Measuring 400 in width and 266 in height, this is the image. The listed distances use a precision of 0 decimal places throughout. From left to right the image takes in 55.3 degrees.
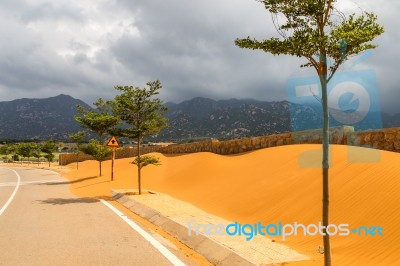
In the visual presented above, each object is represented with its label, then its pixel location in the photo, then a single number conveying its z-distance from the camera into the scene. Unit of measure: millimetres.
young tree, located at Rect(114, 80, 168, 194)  20719
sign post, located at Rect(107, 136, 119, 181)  24309
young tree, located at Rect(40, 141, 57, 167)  78312
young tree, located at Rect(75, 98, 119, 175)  36812
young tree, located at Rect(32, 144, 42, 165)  93481
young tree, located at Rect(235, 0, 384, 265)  5922
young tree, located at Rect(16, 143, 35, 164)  92075
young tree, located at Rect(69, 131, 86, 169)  58203
